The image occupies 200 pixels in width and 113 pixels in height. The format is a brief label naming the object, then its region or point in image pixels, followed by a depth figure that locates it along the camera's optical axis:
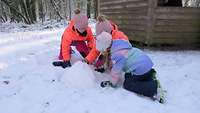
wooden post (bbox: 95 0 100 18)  11.73
